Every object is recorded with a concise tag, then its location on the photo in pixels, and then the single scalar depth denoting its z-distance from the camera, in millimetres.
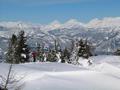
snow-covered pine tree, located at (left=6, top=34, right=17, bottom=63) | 35859
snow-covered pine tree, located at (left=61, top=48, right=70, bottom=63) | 40181
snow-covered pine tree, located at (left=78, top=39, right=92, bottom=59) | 37731
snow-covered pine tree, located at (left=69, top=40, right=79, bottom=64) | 29459
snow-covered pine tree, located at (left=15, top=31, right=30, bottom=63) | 36237
